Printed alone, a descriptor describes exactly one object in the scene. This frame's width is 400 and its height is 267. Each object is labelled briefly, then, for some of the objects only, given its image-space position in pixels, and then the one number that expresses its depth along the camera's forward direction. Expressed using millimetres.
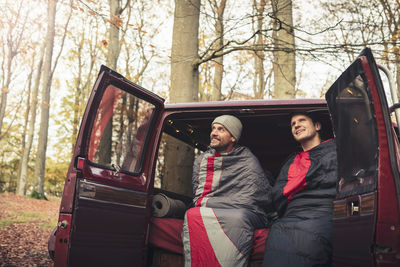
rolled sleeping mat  3602
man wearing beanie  3049
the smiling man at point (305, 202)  2688
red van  1982
